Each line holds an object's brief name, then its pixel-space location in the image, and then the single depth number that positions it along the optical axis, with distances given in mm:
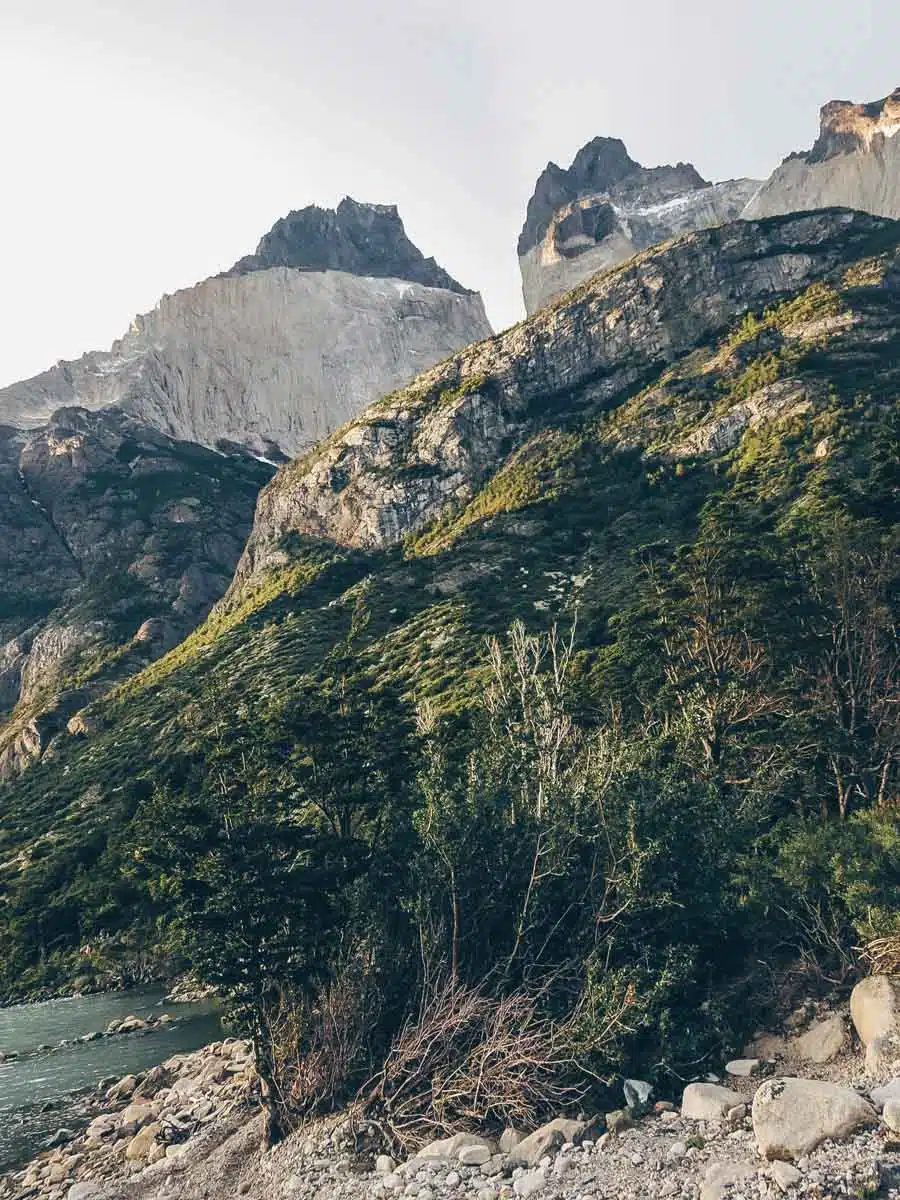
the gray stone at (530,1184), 11883
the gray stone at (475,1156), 13297
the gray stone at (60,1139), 19984
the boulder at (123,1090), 22922
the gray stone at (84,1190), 15836
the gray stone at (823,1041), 14391
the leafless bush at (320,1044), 15859
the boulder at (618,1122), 13648
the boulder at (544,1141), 13109
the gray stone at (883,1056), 12383
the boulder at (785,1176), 9883
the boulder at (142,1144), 17906
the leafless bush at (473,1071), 14666
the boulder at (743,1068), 14938
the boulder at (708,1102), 13094
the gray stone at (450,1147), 13617
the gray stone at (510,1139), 13773
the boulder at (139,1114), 20094
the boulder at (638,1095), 14531
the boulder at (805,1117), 10562
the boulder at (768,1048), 15409
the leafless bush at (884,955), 14664
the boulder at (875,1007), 13375
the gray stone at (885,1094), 11094
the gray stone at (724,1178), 10336
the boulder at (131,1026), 32656
